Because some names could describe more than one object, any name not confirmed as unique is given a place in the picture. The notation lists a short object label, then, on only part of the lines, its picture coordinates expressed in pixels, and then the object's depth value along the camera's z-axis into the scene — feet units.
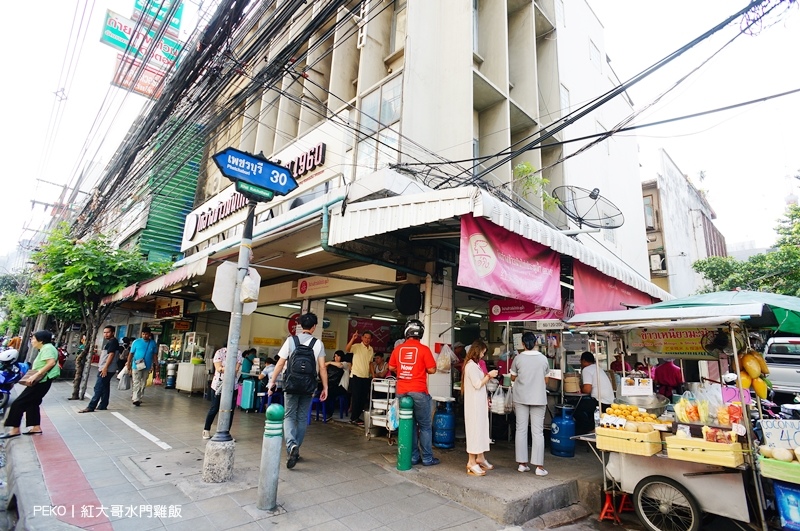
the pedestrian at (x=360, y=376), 26.63
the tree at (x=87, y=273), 32.30
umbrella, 16.10
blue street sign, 15.30
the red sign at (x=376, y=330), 40.98
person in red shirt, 17.92
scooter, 23.81
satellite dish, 27.99
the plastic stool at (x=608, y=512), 14.89
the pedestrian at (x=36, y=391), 20.34
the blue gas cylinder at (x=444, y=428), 20.90
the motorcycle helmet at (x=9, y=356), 23.59
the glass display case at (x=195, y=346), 43.55
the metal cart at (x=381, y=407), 22.47
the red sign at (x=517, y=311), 22.82
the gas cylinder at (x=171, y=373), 45.27
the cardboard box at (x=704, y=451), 12.09
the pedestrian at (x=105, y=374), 28.66
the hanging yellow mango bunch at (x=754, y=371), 14.48
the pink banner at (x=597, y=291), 22.30
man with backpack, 16.79
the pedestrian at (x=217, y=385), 21.40
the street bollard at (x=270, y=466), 12.69
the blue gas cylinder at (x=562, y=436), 20.26
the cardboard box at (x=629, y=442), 13.52
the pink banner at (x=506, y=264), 16.06
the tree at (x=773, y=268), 51.93
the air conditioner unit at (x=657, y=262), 70.33
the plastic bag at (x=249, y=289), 15.52
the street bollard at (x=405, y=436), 17.08
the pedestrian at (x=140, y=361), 32.19
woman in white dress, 16.74
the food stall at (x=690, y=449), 12.44
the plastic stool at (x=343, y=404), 28.64
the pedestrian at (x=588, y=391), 22.82
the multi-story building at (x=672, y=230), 70.33
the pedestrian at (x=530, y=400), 17.28
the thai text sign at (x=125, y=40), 37.55
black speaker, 24.45
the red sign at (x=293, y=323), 34.58
